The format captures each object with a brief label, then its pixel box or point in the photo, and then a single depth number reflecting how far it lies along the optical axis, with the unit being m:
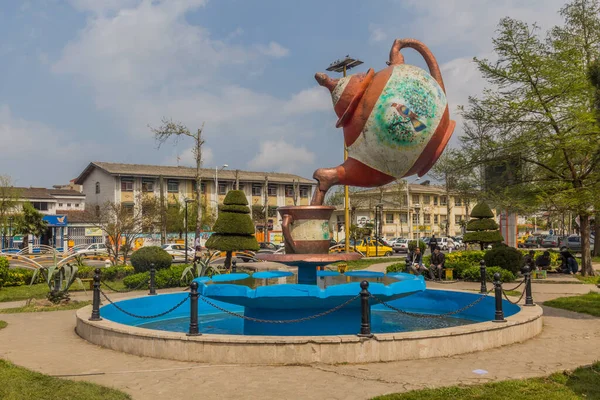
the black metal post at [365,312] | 8.32
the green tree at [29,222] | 43.62
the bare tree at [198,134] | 37.16
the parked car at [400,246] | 50.36
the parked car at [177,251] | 39.53
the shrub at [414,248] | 23.79
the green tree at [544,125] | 22.04
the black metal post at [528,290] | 12.01
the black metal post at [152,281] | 15.39
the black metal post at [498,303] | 9.74
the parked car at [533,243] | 61.34
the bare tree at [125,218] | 31.76
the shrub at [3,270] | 19.69
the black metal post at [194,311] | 8.54
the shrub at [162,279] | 18.75
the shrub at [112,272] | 21.41
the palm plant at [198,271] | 17.61
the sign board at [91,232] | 51.66
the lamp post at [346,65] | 26.89
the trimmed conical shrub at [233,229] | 25.89
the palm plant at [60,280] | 14.30
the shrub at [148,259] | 22.14
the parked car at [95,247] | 43.36
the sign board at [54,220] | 48.62
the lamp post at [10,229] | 44.68
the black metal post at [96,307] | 10.28
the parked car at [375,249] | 42.81
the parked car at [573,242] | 49.22
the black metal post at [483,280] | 14.81
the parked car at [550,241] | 59.27
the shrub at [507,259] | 21.53
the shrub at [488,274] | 19.95
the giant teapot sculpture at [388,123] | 10.41
